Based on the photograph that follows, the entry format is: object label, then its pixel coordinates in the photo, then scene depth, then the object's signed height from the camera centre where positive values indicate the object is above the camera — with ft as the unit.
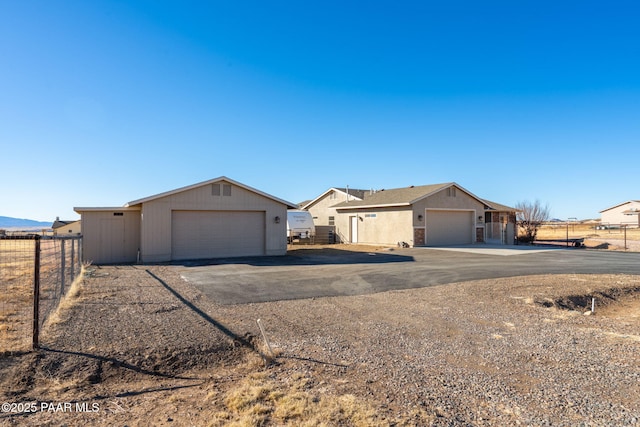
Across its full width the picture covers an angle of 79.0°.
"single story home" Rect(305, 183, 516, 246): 80.07 +2.48
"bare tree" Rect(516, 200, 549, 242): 104.45 +3.01
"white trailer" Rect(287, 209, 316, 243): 93.91 +0.94
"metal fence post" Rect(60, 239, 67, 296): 26.86 -2.17
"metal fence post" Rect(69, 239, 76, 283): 33.47 -3.78
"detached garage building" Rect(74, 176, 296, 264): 54.13 +0.76
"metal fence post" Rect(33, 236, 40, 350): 17.26 -3.33
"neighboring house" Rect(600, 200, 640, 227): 195.52 +7.45
